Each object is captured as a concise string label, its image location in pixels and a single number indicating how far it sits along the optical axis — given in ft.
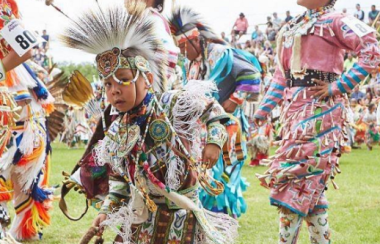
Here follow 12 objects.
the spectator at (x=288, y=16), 85.15
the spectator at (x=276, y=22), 84.56
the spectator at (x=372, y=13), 76.72
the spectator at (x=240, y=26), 89.52
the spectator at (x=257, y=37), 82.32
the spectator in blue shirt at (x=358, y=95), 65.55
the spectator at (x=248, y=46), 78.24
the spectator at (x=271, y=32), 82.74
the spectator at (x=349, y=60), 58.00
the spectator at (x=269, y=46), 68.68
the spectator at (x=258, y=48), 73.71
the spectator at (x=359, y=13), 77.98
